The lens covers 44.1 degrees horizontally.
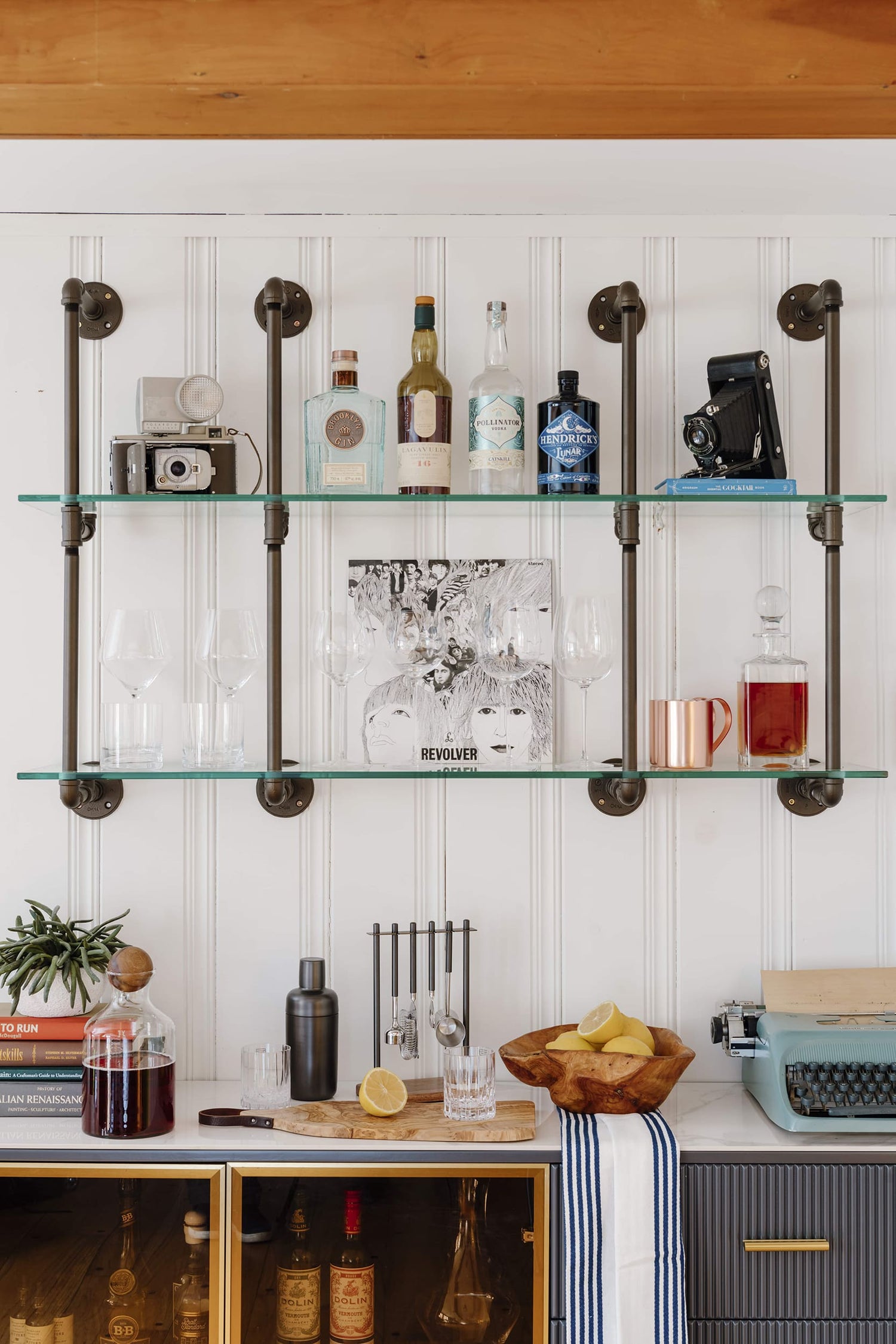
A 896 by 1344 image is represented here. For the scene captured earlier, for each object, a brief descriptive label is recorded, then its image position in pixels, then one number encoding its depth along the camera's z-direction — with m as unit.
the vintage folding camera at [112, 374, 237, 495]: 1.83
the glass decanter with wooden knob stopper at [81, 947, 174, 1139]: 1.63
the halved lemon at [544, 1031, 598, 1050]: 1.70
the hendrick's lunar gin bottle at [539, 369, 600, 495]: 1.82
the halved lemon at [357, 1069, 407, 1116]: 1.68
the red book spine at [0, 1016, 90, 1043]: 1.72
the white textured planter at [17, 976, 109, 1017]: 1.74
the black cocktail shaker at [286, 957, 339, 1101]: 1.78
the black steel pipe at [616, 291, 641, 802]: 1.81
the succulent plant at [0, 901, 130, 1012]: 1.76
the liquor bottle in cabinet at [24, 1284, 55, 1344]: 1.62
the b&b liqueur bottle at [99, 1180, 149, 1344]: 1.61
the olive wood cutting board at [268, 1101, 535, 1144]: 1.61
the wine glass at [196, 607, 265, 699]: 1.80
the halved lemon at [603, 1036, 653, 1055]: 1.66
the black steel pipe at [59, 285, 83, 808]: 1.80
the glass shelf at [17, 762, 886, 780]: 1.77
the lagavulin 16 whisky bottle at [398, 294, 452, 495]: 1.82
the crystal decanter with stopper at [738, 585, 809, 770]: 1.84
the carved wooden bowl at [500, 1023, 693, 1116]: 1.63
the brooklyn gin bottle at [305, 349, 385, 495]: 1.83
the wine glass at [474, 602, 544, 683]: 1.81
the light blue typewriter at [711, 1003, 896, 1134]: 1.64
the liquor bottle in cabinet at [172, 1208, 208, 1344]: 1.59
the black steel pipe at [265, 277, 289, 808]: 1.79
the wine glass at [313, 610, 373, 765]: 1.79
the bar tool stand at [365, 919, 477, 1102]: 1.84
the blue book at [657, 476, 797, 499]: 1.81
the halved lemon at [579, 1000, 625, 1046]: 1.71
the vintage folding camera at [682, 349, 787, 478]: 1.82
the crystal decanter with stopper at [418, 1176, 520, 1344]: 1.60
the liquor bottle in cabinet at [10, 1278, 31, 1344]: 1.63
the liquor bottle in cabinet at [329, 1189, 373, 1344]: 1.61
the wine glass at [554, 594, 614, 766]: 1.78
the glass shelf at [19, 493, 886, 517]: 1.81
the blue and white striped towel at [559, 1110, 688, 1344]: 1.54
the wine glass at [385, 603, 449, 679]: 1.81
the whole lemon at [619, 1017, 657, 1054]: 1.73
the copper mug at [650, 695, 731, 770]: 1.80
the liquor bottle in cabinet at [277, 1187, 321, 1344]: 1.60
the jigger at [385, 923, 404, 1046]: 1.84
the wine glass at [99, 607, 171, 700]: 1.80
